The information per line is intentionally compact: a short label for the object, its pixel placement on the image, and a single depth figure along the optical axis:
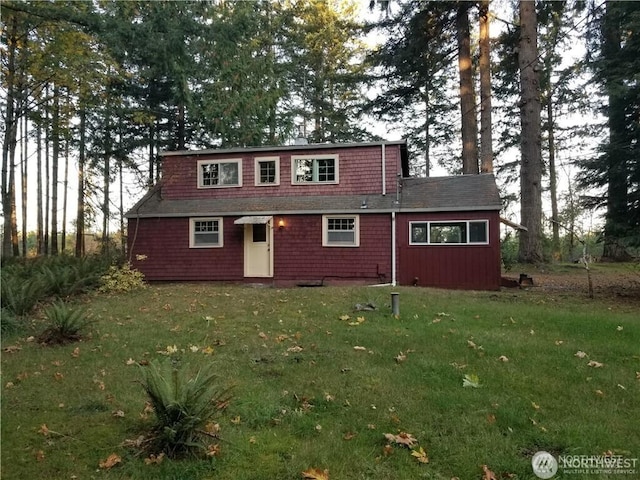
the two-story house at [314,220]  12.64
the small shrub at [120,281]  11.16
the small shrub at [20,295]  7.46
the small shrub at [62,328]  5.93
